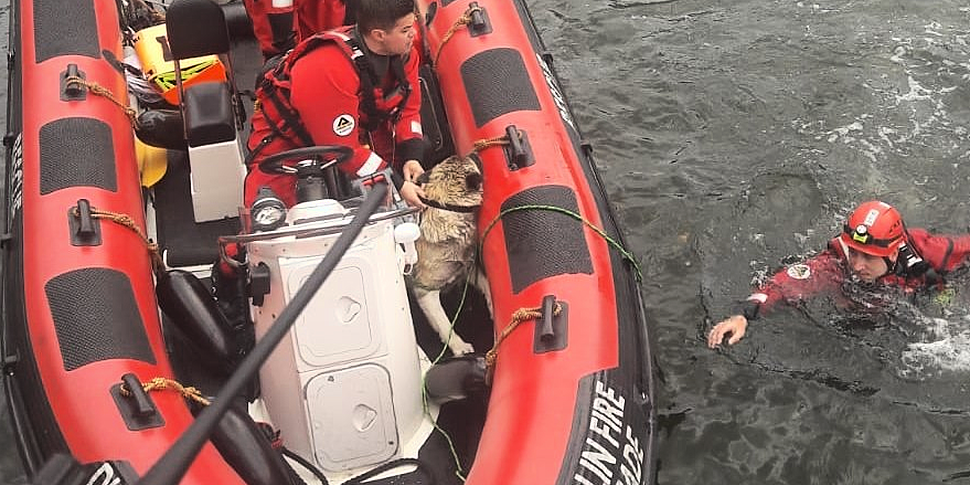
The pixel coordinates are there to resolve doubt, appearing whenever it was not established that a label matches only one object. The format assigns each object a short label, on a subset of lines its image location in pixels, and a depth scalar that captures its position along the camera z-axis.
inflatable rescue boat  3.09
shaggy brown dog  3.92
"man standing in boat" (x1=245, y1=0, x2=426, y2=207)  3.51
